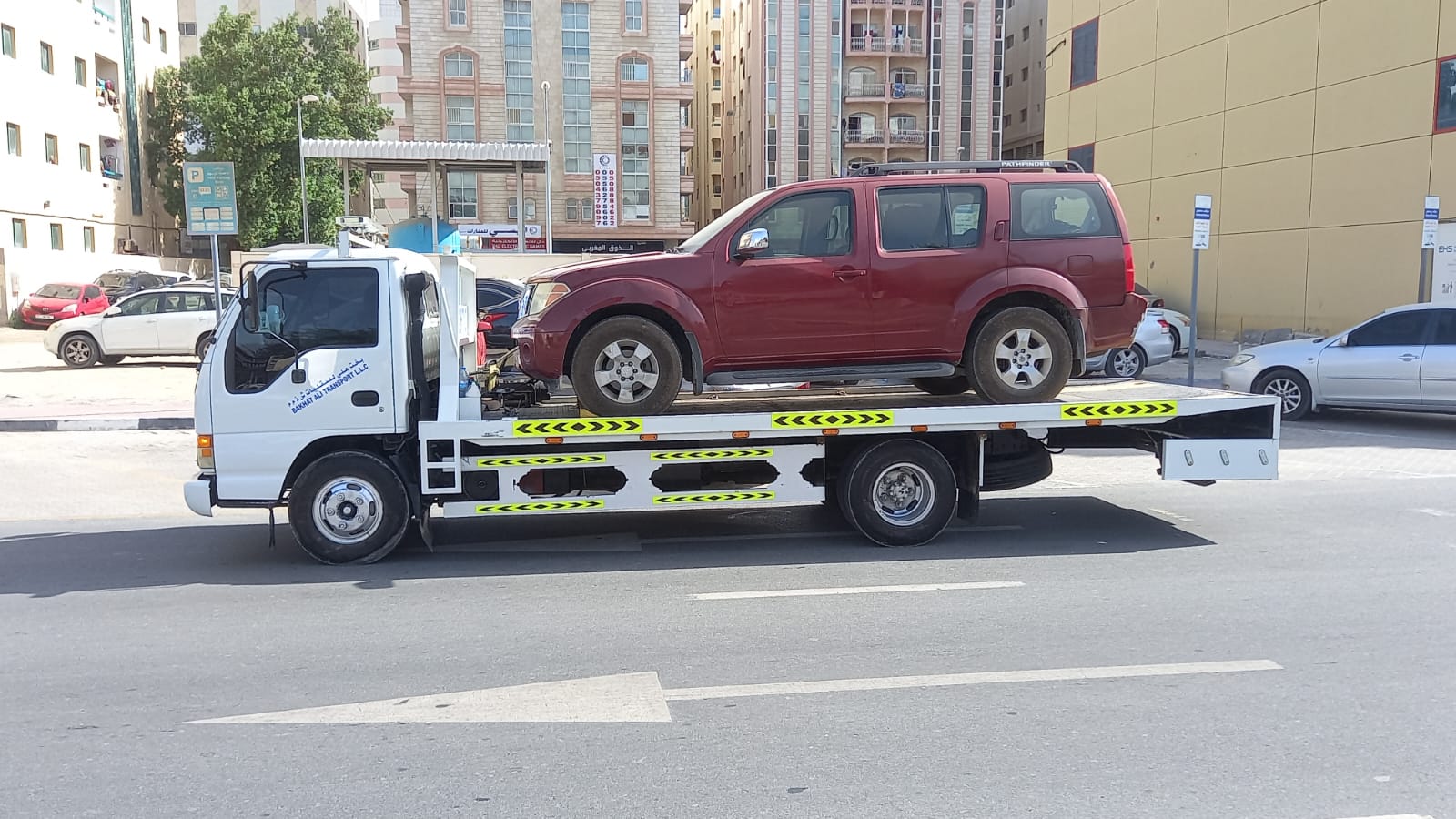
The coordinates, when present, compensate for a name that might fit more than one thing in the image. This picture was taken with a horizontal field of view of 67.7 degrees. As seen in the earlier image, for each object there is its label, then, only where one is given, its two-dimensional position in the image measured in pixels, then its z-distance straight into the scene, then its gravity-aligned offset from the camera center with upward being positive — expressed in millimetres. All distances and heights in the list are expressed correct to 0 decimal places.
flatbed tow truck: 7066 -1021
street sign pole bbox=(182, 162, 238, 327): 15117 +1215
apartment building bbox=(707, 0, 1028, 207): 60781 +11660
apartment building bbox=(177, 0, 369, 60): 71438 +18329
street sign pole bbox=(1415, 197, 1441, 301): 16312 +1030
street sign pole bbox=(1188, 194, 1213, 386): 15609 +1015
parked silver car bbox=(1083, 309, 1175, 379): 17266 -971
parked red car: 32406 -430
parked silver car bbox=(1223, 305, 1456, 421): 12969 -951
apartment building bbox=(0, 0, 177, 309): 38438 +5981
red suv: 7379 -35
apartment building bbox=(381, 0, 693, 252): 55000 +9779
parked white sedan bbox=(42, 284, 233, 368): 20688 -759
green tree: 48812 +8059
